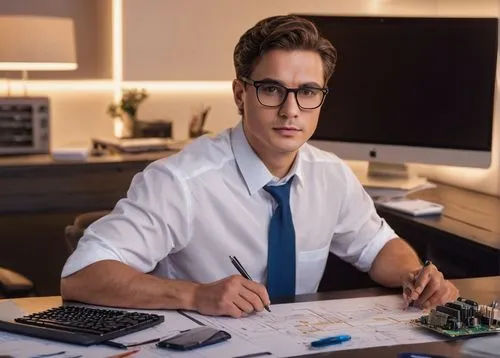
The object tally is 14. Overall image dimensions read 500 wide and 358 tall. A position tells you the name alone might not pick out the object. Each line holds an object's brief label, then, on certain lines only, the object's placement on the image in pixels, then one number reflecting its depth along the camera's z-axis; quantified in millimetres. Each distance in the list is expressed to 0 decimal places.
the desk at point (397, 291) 1894
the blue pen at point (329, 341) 1907
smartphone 1858
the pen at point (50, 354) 1827
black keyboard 1886
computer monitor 3223
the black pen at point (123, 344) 1865
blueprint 1925
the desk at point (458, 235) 2771
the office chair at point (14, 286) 2671
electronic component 1999
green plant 3858
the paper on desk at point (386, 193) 3288
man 2126
